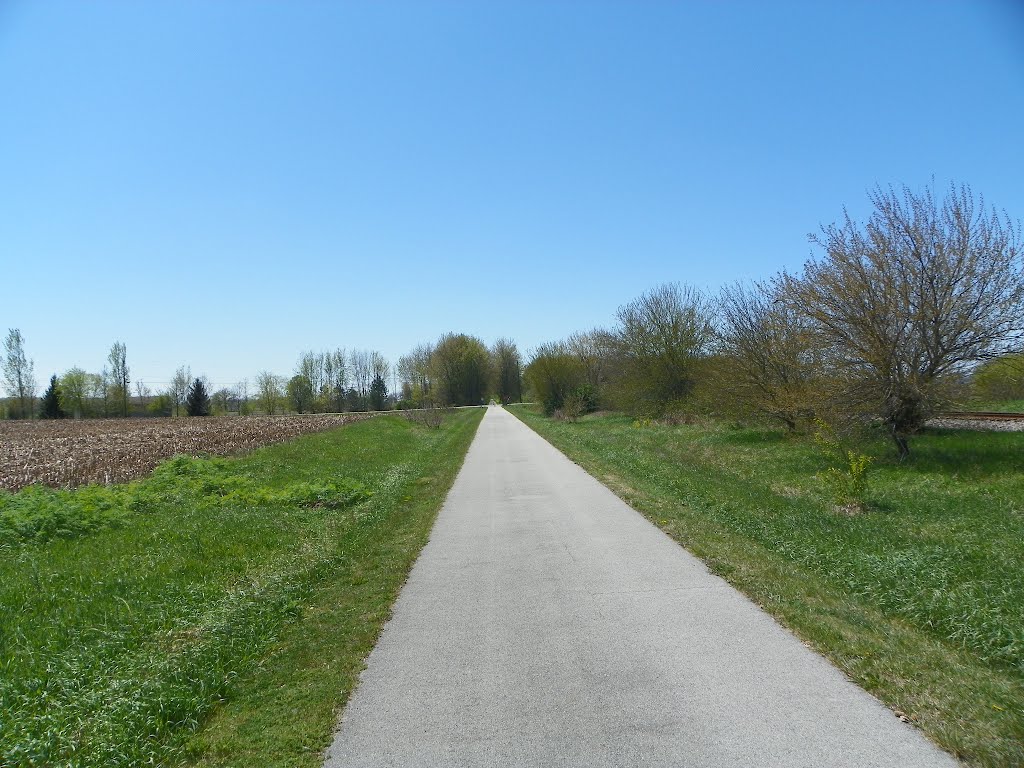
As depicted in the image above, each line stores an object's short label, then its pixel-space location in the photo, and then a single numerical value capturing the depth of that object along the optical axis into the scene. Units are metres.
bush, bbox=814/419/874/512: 11.08
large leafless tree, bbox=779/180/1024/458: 14.64
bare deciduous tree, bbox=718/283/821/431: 17.98
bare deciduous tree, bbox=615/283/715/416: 37.69
